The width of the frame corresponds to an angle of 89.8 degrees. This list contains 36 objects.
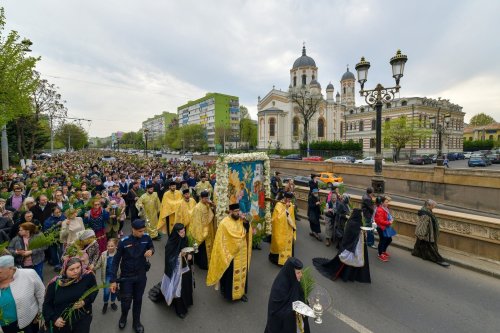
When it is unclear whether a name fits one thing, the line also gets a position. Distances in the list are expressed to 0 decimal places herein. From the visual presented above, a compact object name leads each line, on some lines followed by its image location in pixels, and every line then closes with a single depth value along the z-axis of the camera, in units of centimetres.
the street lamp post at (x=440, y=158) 1620
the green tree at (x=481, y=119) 9488
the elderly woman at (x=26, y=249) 460
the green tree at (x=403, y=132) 3894
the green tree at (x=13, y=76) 1034
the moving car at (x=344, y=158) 3707
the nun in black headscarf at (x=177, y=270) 446
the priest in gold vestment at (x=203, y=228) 613
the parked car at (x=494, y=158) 3918
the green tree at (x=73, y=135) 5866
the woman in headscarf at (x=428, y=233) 625
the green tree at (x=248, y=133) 7677
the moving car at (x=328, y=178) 1925
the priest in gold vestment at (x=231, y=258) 484
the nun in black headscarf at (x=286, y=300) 328
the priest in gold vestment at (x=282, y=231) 636
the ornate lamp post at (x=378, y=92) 908
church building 5956
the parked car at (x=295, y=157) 4483
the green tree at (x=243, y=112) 9195
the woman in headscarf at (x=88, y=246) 398
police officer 390
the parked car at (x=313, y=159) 3778
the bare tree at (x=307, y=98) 4816
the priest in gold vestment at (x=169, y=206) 771
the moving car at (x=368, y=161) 3359
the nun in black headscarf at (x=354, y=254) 552
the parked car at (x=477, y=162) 3353
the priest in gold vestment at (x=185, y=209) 727
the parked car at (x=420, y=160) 3766
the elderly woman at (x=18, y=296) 290
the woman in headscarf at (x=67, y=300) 290
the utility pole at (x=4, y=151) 1797
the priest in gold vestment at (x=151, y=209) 844
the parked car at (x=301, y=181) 1826
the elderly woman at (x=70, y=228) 537
